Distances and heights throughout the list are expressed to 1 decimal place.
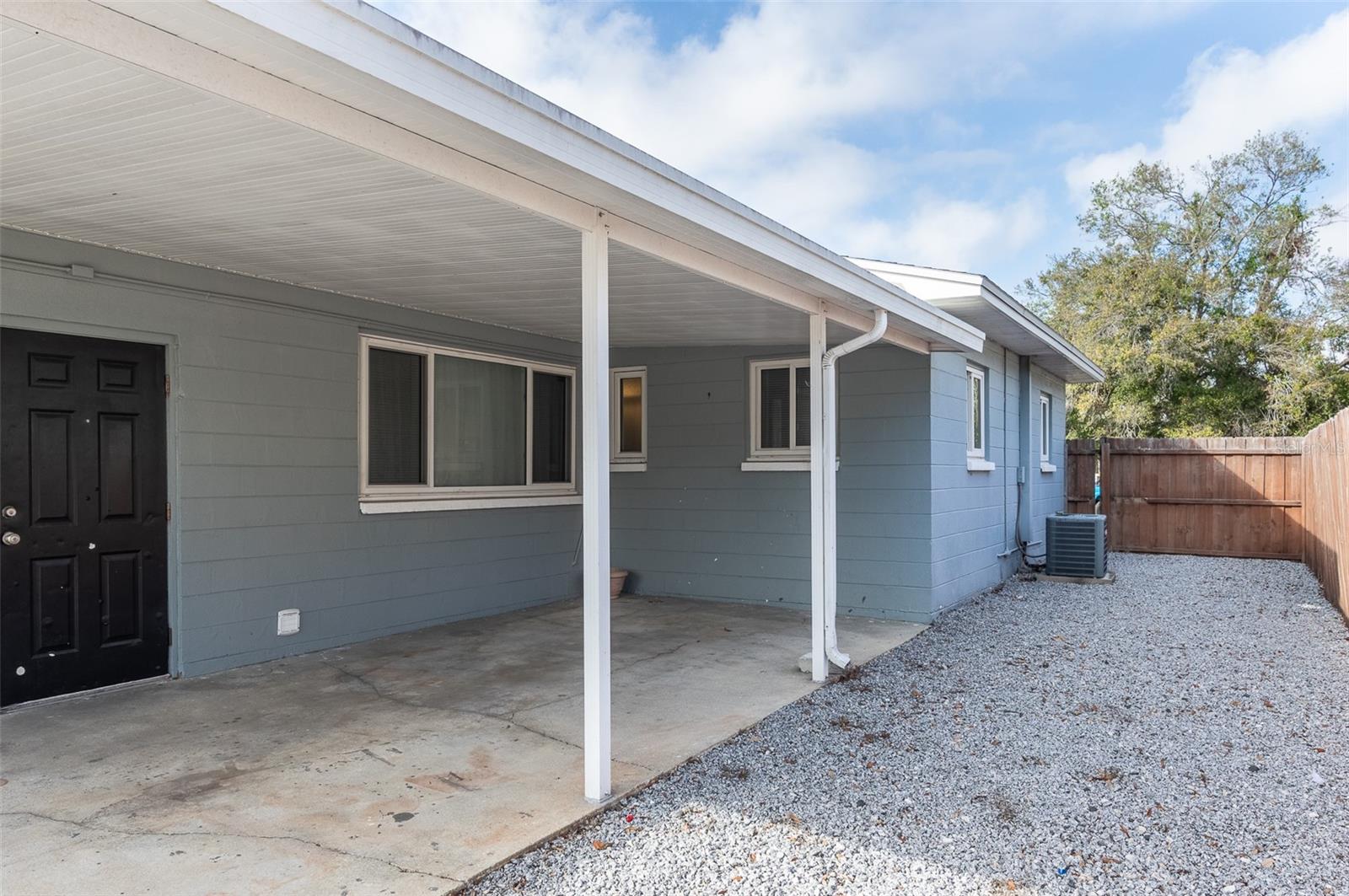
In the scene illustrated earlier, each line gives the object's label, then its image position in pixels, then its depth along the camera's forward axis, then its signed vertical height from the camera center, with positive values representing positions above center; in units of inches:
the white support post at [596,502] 127.1 -8.0
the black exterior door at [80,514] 163.8 -12.8
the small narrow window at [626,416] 316.5 +12.5
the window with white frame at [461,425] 234.7 +7.8
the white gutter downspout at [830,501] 200.1 -12.4
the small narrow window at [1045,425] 451.8 +12.0
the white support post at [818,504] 197.2 -13.1
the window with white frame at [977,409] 323.0 +15.2
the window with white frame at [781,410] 286.2 +13.5
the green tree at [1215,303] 652.7 +119.9
